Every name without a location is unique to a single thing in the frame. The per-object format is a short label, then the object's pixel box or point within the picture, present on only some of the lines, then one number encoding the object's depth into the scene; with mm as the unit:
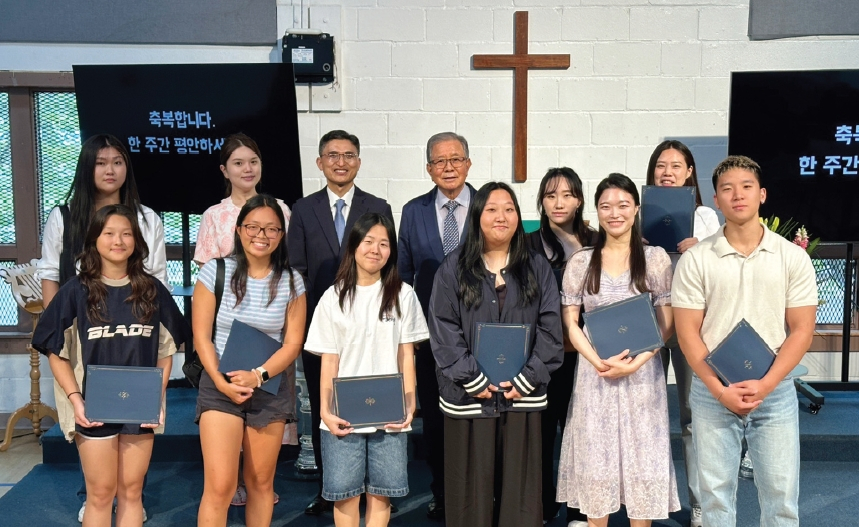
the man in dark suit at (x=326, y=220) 3389
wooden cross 4637
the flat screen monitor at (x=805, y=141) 4160
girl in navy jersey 2752
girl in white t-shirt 2809
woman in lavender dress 2789
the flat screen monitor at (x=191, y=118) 4086
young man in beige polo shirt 2604
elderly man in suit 3305
